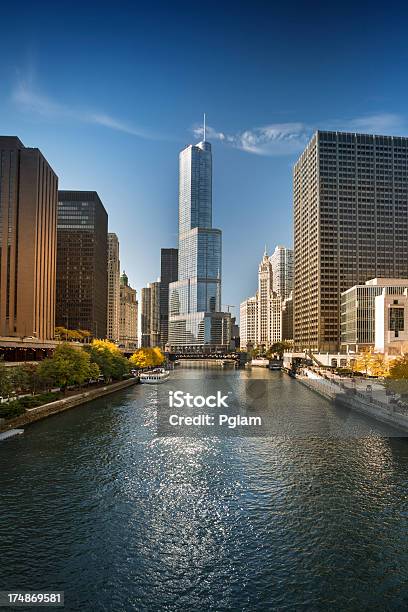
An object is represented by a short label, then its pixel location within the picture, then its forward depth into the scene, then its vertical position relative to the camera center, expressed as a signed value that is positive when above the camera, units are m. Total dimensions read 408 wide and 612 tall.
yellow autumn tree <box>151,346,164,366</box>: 193.50 -10.37
